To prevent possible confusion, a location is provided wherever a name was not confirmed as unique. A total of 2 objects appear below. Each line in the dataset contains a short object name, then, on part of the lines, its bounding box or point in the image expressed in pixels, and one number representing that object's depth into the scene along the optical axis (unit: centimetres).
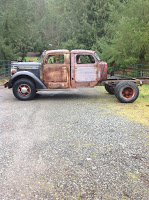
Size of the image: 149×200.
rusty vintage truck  653
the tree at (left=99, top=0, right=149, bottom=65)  966
